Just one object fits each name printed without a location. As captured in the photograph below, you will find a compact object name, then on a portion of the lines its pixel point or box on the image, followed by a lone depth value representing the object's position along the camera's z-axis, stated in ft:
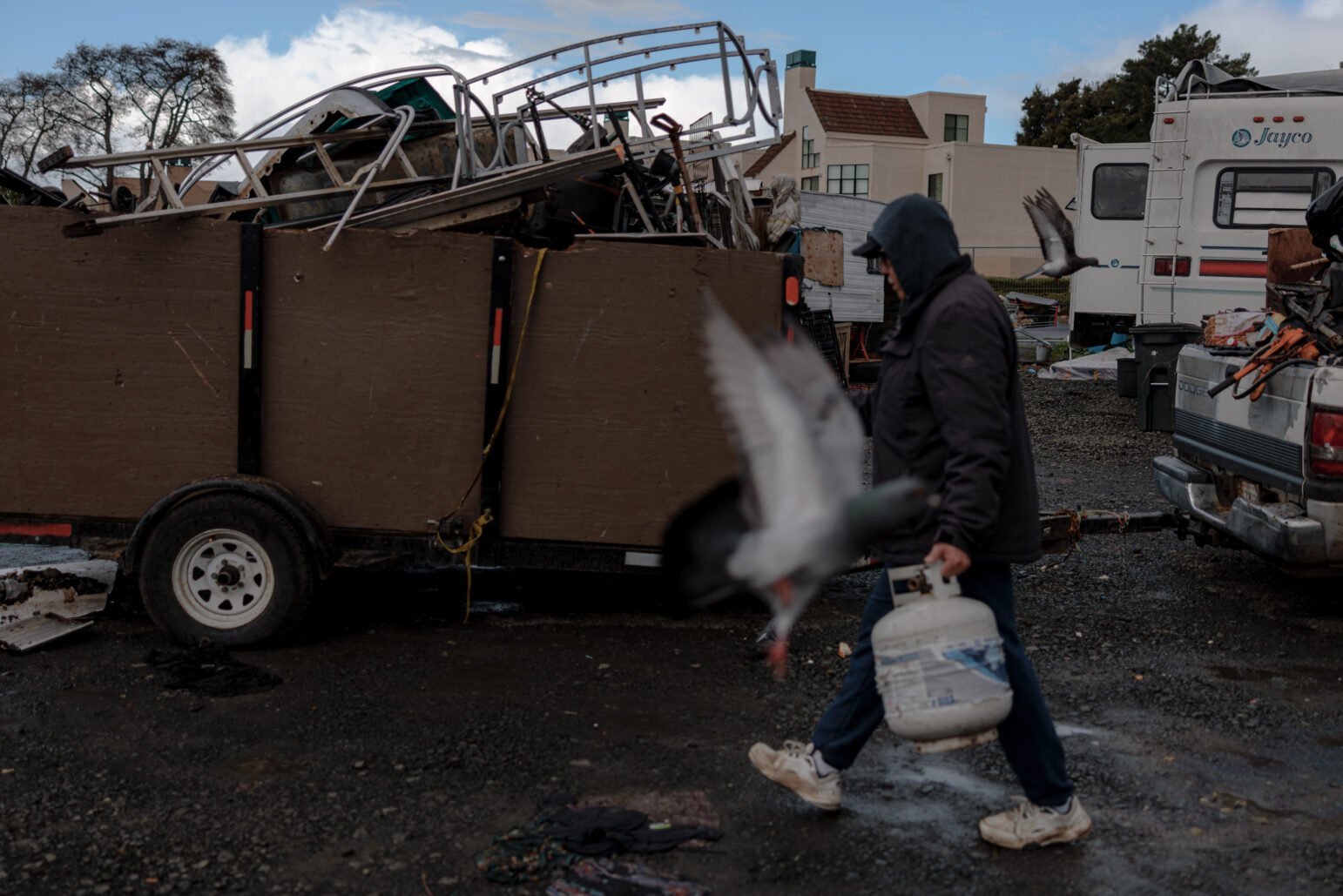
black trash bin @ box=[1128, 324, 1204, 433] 40.14
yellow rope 18.12
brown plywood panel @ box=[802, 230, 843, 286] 60.18
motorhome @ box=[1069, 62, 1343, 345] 41.86
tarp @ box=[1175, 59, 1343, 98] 43.80
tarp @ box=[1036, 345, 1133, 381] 56.08
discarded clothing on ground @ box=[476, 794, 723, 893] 11.64
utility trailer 17.94
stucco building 148.66
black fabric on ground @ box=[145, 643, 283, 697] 16.49
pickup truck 18.57
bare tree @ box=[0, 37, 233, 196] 113.91
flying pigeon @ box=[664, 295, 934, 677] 8.07
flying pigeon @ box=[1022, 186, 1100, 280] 41.01
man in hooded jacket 11.12
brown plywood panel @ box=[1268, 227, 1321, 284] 27.96
